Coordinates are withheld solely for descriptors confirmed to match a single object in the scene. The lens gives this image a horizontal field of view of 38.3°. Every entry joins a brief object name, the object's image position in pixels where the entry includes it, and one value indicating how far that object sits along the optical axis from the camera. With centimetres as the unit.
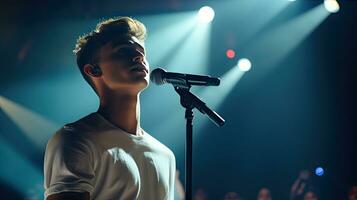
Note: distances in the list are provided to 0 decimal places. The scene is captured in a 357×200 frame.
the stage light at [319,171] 691
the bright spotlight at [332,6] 632
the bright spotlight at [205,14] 623
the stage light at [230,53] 685
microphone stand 169
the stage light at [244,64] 685
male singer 151
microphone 175
